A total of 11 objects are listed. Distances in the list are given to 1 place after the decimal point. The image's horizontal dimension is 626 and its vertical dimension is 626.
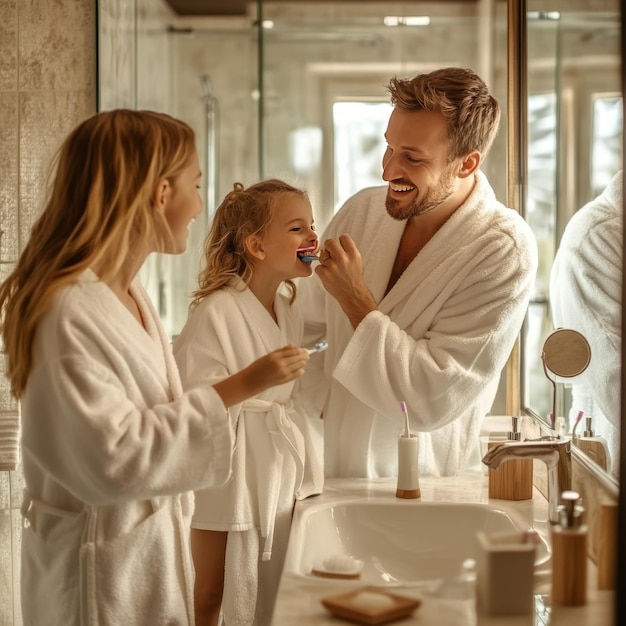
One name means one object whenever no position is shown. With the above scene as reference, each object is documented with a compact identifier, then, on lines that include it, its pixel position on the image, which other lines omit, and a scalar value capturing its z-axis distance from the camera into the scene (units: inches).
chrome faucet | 50.7
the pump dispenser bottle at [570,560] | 40.3
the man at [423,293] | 62.9
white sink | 57.2
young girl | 59.3
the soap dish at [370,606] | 39.9
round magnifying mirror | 54.7
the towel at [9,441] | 72.6
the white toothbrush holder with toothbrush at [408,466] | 62.1
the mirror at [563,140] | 53.5
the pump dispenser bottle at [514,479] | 61.7
